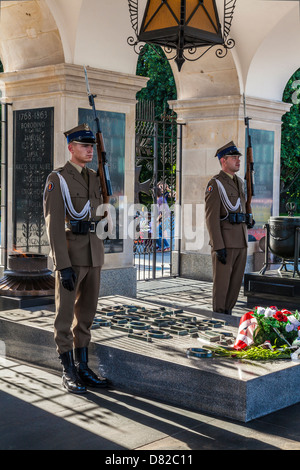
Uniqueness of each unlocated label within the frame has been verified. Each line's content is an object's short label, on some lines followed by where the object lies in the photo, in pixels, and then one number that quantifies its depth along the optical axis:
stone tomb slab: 4.70
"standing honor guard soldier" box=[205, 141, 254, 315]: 7.33
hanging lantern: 6.12
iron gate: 11.07
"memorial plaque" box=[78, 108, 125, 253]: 8.91
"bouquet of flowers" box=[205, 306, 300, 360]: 5.25
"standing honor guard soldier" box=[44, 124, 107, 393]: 5.12
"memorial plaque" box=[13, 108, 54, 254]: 8.68
